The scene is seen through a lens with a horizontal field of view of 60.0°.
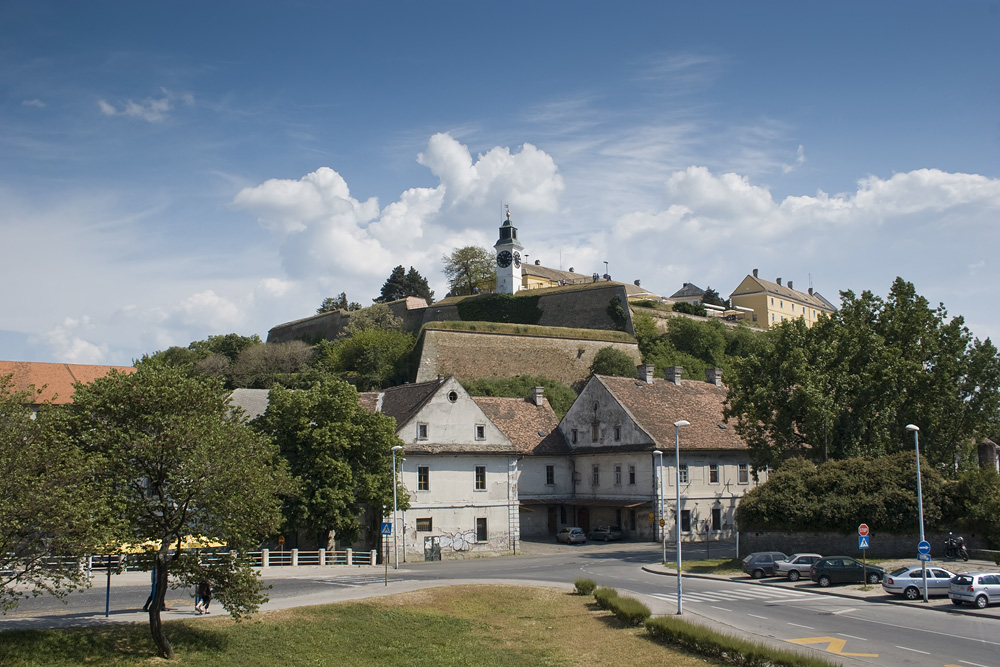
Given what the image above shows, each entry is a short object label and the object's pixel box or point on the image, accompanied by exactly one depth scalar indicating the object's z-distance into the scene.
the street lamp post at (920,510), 28.25
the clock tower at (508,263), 109.38
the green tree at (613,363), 82.38
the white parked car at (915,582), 28.62
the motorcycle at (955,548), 34.59
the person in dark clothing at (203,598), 23.38
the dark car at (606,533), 50.56
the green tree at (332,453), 38.53
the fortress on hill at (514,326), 86.25
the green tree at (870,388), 43.47
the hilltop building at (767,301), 122.88
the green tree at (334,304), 130.19
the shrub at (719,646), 17.62
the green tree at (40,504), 17.03
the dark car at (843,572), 31.92
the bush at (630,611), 24.03
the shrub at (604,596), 26.48
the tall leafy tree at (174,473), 19.77
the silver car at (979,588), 26.48
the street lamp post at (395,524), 39.09
